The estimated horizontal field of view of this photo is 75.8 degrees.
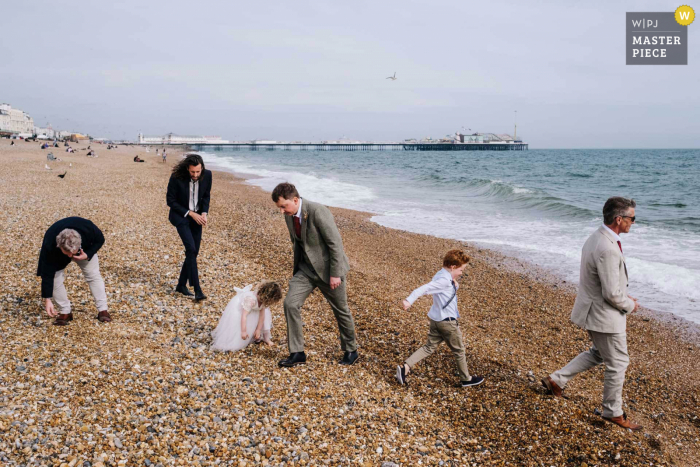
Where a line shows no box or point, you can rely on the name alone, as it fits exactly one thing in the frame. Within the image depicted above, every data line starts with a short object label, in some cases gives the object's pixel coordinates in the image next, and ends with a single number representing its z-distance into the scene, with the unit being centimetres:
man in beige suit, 369
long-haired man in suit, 578
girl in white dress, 482
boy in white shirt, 422
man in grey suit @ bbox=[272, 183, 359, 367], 429
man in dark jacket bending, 444
